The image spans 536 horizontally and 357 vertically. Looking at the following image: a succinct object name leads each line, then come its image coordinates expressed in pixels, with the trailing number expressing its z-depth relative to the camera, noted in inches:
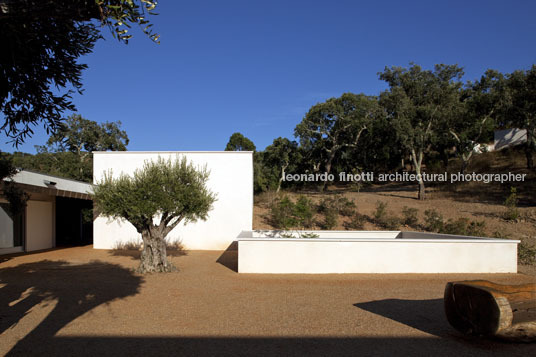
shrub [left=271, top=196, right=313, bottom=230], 709.3
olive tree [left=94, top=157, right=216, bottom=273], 389.7
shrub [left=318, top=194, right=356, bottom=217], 813.8
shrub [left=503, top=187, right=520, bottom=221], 681.0
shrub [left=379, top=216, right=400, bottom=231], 732.3
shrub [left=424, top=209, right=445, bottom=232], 655.3
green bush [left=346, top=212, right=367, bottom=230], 741.9
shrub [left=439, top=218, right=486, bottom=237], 600.9
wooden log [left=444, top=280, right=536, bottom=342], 173.3
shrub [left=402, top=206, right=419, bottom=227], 746.8
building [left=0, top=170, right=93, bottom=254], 537.6
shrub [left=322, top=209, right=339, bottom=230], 726.5
